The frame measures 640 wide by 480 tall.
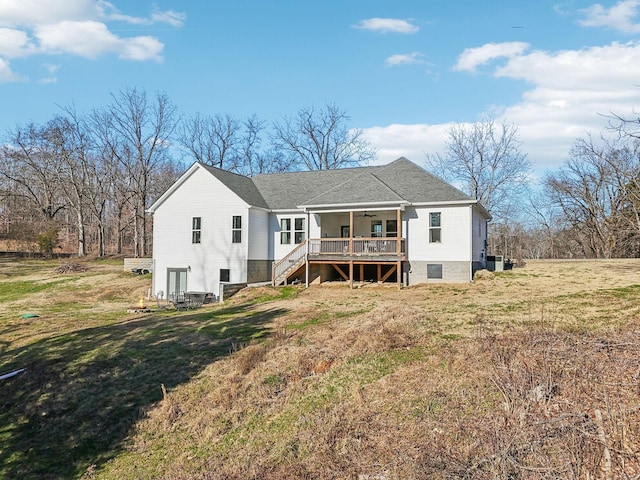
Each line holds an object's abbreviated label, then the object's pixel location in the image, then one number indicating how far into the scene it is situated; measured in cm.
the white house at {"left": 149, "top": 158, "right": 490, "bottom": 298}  2083
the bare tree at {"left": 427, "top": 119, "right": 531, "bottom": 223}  3838
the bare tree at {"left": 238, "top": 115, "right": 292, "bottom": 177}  5122
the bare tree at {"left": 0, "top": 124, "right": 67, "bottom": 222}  4675
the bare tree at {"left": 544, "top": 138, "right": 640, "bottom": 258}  3422
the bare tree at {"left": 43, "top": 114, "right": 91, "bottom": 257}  4538
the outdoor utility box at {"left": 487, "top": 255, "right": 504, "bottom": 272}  2336
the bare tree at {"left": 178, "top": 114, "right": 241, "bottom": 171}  4966
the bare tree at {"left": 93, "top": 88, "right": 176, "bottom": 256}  4319
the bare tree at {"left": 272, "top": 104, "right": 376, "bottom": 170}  4672
